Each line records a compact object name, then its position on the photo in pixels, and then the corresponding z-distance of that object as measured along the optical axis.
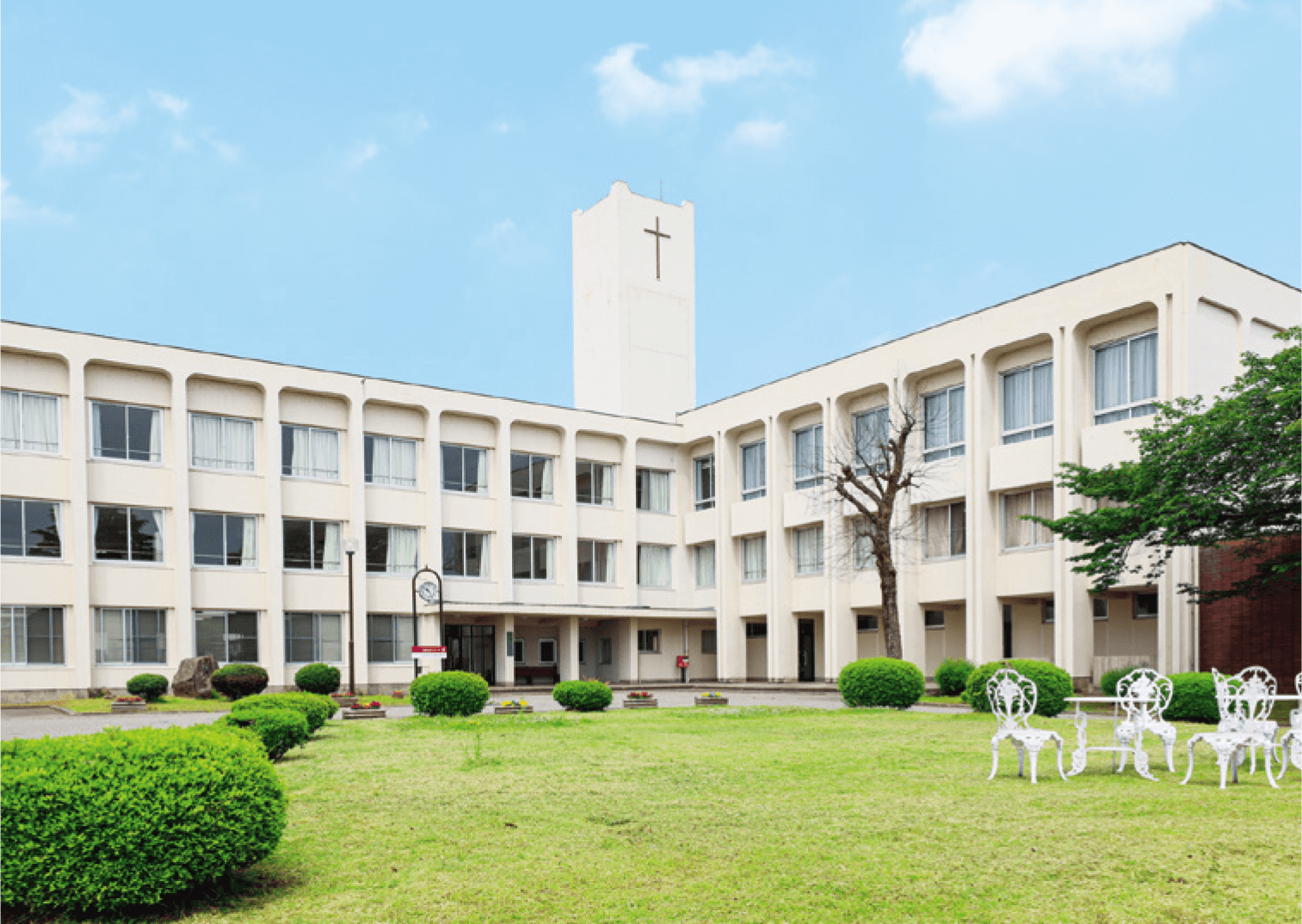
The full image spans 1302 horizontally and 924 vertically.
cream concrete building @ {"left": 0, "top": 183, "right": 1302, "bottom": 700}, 31.97
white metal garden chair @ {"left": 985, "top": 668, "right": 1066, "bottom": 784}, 10.83
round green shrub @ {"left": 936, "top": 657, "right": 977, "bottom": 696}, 28.86
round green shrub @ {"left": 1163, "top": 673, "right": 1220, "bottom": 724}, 19.00
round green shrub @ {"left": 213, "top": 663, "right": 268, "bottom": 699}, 30.88
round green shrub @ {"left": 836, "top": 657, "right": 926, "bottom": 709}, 23.94
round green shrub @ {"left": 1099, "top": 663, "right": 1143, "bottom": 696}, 24.89
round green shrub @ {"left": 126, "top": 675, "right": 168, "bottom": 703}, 31.03
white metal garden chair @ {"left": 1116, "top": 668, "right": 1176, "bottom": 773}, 11.36
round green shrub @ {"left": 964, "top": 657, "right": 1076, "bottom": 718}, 20.00
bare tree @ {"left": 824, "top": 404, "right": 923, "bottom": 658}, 29.03
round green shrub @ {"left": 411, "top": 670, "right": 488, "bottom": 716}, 22.22
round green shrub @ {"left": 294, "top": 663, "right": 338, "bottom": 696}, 34.28
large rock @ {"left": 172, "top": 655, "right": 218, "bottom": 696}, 32.38
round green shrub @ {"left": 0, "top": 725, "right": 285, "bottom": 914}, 5.96
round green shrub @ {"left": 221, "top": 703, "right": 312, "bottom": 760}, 13.72
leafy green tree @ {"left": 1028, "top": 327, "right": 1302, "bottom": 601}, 22.34
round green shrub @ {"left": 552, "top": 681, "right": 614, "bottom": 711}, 24.44
